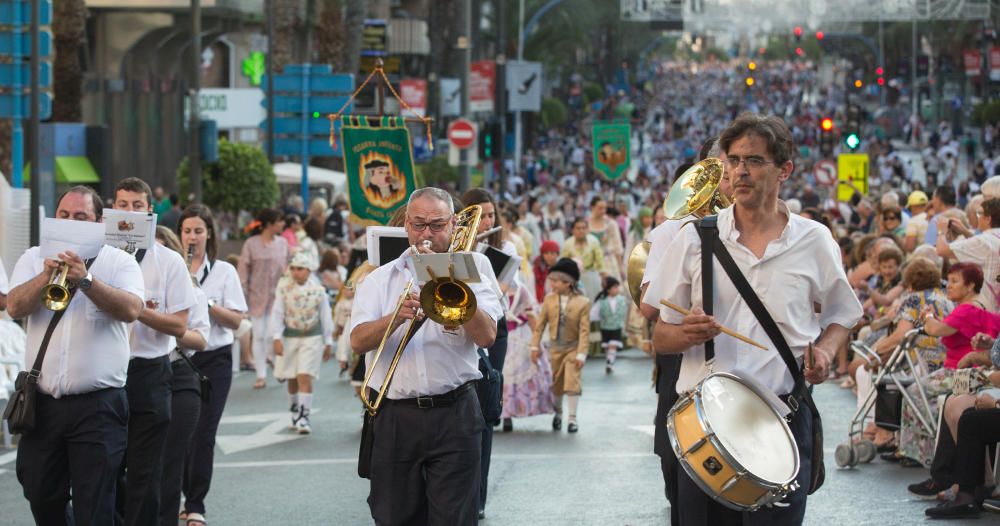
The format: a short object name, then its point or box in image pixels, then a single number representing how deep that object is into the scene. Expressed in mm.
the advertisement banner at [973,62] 75625
